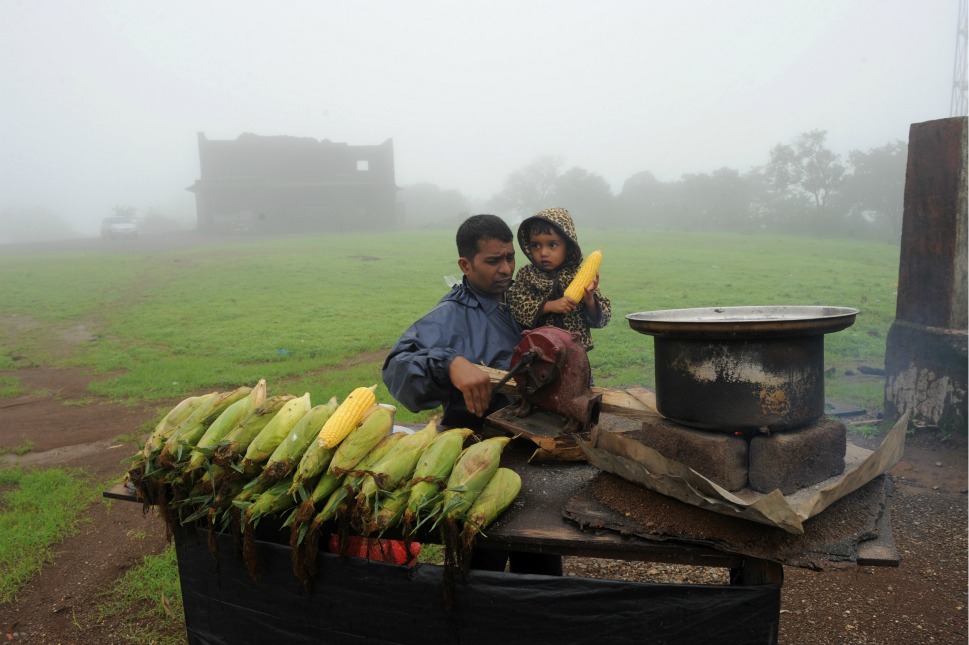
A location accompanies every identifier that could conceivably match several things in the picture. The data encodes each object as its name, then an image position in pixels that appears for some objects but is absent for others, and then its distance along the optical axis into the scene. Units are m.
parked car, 37.09
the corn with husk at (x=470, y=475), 2.13
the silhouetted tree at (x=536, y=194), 52.00
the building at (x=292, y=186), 40.62
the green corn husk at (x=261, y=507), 2.25
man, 2.97
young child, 3.53
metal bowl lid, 2.06
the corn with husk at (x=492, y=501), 2.10
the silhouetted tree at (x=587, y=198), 47.12
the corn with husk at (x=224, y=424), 2.44
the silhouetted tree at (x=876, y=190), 34.81
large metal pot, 2.11
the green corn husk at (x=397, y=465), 2.19
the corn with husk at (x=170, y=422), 2.62
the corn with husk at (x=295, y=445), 2.33
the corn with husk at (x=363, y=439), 2.33
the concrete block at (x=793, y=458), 2.12
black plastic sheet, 2.12
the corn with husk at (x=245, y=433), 2.44
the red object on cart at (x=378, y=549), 2.37
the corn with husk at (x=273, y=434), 2.44
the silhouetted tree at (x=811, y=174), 37.72
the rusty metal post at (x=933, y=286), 6.05
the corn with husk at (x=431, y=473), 2.13
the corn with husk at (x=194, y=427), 2.54
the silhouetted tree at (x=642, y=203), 46.53
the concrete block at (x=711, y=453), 2.16
